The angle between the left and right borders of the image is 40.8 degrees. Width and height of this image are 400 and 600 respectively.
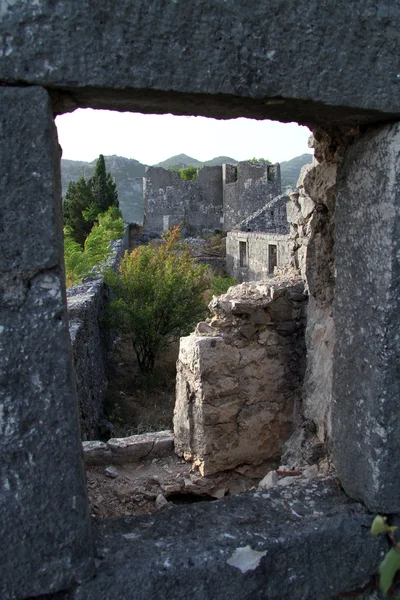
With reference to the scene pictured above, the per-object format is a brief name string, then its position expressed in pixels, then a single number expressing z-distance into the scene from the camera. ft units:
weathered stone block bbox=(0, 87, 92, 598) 5.04
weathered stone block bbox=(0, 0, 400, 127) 5.03
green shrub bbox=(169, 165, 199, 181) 108.99
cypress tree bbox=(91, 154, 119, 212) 93.35
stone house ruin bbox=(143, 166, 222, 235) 95.50
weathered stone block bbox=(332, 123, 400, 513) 6.16
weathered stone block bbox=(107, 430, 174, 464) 16.29
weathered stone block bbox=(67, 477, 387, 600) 5.80
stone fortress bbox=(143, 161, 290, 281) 93.35
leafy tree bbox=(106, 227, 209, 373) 33.22
